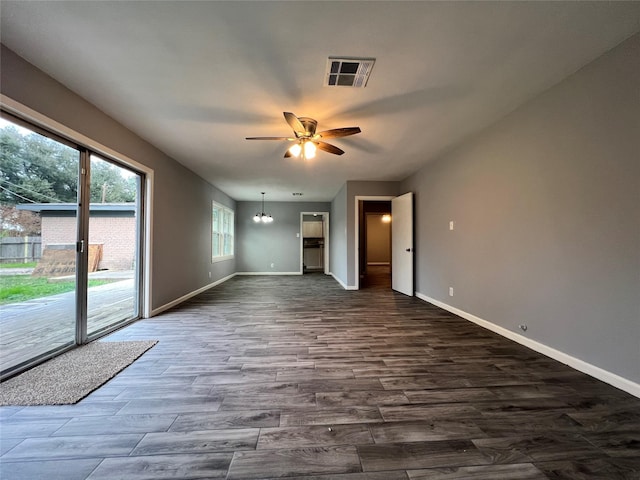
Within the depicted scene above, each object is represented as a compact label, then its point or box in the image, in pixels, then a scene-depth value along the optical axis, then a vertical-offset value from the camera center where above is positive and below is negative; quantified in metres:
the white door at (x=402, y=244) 5.13 +0.03
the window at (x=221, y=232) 6.52 +0.36
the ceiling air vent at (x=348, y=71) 1.99 +1.41
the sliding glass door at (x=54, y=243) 2.02 +0.02
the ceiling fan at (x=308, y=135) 2.63 +1.19
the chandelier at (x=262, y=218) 8.20 +0.88
